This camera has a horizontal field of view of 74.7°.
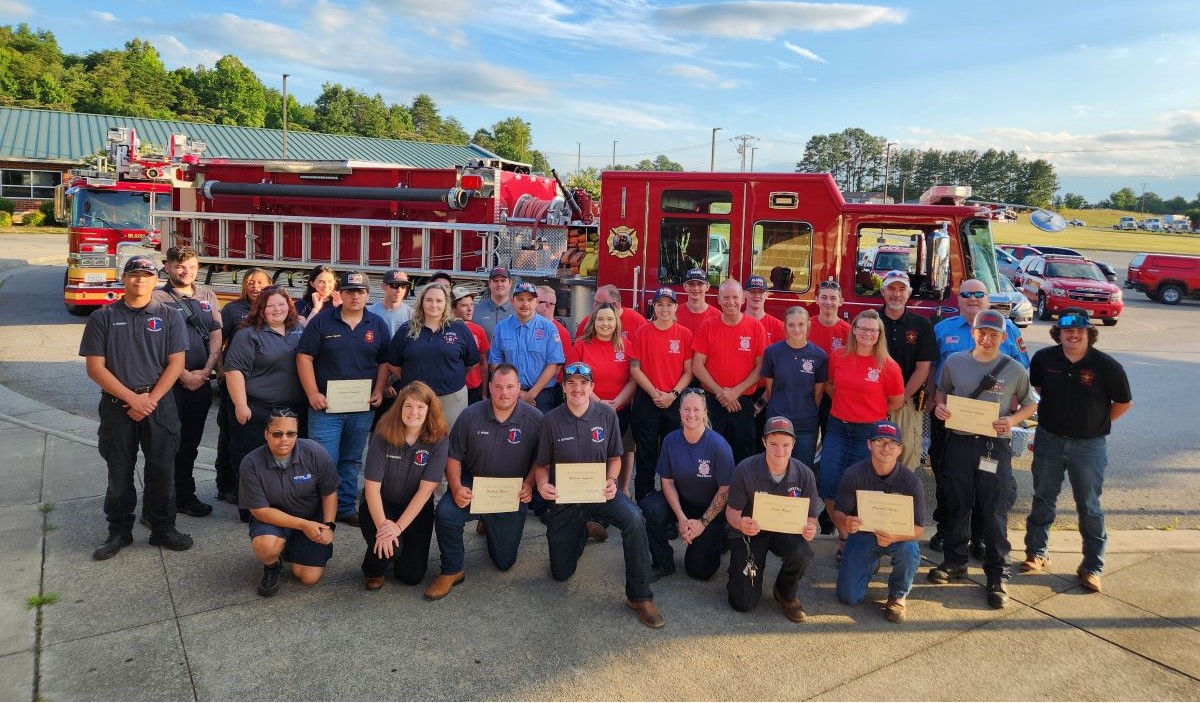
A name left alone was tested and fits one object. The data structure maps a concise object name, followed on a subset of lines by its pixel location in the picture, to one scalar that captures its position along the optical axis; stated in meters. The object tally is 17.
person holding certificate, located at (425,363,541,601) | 5.28
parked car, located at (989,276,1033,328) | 11.71
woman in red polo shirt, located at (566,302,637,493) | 6.35
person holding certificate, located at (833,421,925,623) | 5.00
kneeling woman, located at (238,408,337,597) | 5.00
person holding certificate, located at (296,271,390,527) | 6.02
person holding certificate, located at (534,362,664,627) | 5.30
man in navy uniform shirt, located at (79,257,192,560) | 5.44
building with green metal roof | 43.88
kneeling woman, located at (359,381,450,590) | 5.17
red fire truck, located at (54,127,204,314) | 15.71
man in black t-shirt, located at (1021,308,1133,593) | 5.38
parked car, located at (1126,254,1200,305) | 29.84
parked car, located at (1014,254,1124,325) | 22.55
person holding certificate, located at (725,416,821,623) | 4.98
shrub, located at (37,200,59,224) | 42.22
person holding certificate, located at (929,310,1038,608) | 5.36
